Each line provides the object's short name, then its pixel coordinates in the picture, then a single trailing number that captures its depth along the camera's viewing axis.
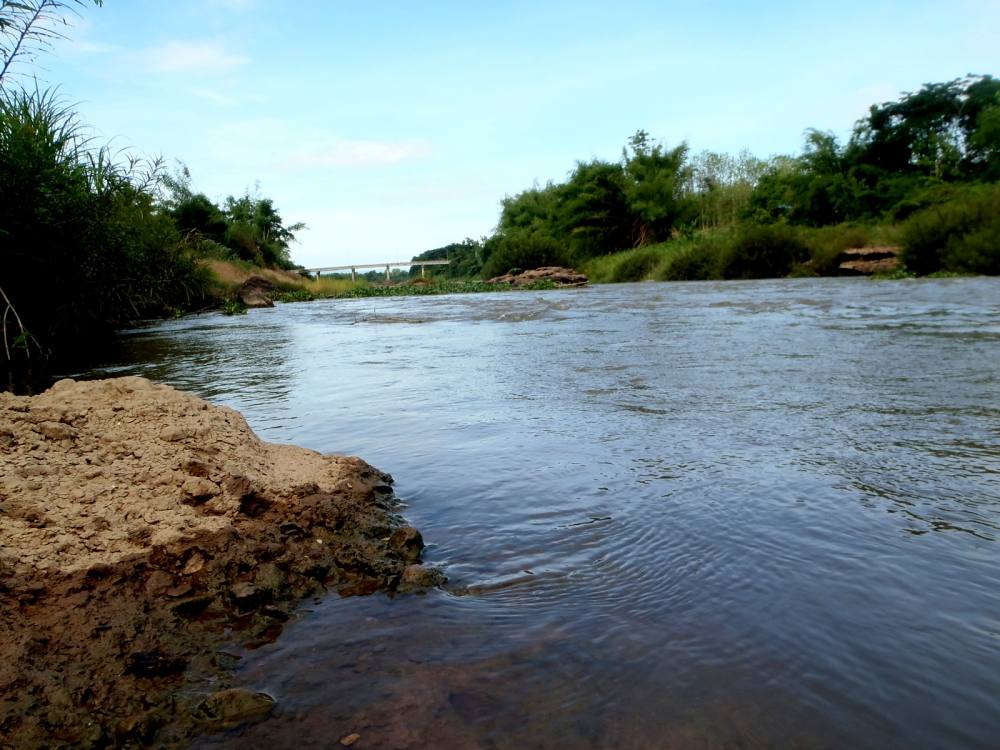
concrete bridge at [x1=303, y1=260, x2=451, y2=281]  54.34
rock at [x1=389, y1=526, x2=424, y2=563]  2.13
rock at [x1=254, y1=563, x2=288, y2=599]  1.88
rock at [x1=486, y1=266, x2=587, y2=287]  32.91
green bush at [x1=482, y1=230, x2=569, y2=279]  41.44
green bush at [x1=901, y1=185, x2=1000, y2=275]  16.38
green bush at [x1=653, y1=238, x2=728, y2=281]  30.16
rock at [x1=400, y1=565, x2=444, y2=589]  1.96
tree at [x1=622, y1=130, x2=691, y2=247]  48.03
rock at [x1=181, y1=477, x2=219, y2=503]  2.18
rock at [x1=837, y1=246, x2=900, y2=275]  21.61
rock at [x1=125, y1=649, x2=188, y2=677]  1.53
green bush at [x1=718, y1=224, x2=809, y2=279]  27.23
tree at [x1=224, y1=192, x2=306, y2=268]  38.38
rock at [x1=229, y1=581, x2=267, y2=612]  1.81
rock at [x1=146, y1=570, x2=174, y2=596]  1.81
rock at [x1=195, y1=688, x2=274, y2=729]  1.39
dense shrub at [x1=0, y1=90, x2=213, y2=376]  5.90
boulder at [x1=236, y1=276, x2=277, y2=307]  23.58
